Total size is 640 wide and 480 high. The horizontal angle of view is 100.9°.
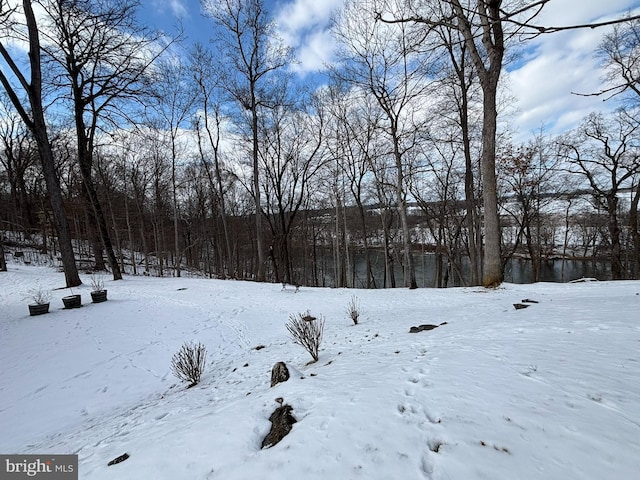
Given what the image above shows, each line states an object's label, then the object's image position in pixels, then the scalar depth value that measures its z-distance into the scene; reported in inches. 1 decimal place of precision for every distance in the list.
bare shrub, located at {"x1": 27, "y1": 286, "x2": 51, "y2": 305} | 336.2
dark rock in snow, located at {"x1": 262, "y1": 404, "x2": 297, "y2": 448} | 76.1
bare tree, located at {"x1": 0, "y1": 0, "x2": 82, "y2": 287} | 330.3
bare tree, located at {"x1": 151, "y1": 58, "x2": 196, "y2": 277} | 637.3
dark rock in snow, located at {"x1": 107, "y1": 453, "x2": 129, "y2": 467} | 78.2
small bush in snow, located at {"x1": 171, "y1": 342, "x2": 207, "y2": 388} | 159.6
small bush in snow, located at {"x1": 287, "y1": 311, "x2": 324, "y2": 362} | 164.2
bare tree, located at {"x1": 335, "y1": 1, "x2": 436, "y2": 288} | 424.5
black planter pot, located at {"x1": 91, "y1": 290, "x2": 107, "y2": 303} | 320.5
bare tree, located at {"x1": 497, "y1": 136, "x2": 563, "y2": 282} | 563.2
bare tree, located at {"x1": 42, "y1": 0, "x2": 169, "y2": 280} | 386.9
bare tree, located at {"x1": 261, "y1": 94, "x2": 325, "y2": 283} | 622.5
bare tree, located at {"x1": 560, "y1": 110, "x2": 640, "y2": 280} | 507.8
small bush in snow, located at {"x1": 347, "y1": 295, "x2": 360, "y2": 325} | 244.5
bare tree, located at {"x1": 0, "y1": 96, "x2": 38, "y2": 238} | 855.1
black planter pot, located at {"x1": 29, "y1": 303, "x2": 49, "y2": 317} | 269.3
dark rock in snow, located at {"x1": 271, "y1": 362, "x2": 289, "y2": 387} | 122.5
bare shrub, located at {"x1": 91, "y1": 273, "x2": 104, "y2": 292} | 361.4
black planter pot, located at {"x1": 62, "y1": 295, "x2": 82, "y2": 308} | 292.1
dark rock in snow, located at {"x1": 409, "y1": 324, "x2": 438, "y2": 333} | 186.1
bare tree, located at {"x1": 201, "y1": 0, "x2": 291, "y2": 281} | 522.6
